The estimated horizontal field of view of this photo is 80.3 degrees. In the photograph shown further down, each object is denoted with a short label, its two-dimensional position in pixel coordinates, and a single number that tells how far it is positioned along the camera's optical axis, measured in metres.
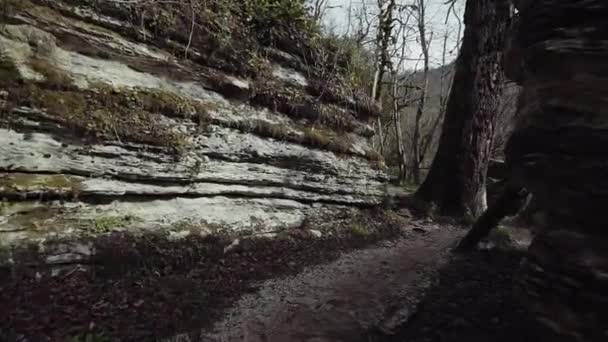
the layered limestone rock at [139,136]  3.25
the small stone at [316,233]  5.51
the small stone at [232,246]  4.40
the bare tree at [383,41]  10.74
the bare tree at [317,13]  7.35
